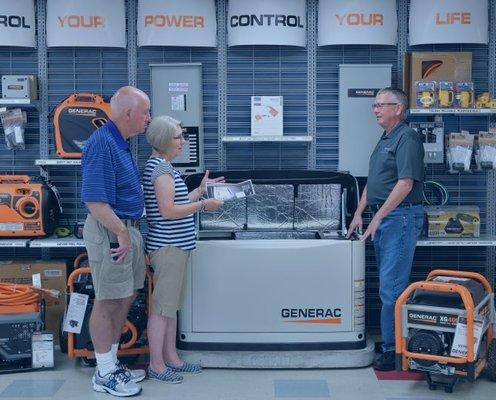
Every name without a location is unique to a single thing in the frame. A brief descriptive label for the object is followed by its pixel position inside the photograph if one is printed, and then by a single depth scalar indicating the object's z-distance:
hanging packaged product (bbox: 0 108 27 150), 5.05
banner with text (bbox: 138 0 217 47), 4.93
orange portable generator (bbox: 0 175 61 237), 4.71
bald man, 3.72
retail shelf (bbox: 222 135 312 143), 4.87
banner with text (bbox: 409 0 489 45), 4.84
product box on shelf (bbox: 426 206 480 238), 4.77
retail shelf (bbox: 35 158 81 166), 4.82
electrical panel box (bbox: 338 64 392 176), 4.98
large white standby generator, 4.34
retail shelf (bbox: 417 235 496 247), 4.68
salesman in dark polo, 4.26
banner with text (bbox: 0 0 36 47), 4.94
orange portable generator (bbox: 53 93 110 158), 4.86
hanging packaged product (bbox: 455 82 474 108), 4.72
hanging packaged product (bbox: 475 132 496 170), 4.75
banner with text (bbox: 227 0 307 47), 4.89
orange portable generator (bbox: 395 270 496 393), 3.85
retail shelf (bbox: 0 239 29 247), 4.70
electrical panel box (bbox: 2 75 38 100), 4.89
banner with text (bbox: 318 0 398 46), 4.91
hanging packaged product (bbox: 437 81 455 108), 4.72
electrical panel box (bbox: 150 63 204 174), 4.98
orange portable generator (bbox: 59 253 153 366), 4.37
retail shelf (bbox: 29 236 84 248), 4.70
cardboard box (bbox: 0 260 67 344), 4.88
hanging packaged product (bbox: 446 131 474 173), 4.80
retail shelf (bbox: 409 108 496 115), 4.68
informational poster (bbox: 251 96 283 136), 5.00
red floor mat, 4.21
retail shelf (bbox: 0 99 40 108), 4.82
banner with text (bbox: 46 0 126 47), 4.93
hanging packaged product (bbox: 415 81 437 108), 4.73
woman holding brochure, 3.96
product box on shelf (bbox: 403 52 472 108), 4.82
